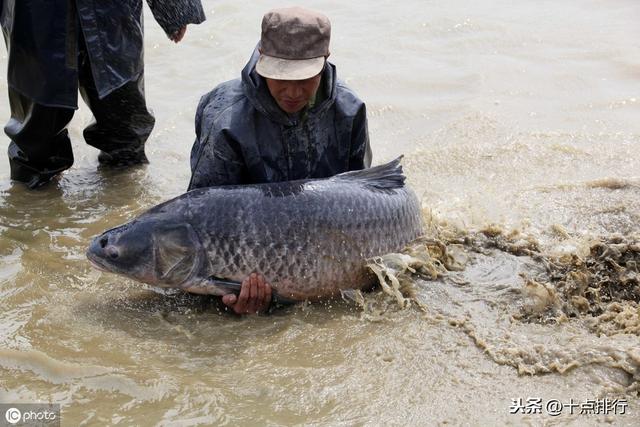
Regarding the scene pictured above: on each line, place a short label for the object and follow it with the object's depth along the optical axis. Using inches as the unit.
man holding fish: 148.6
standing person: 187.5
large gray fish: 148.6
